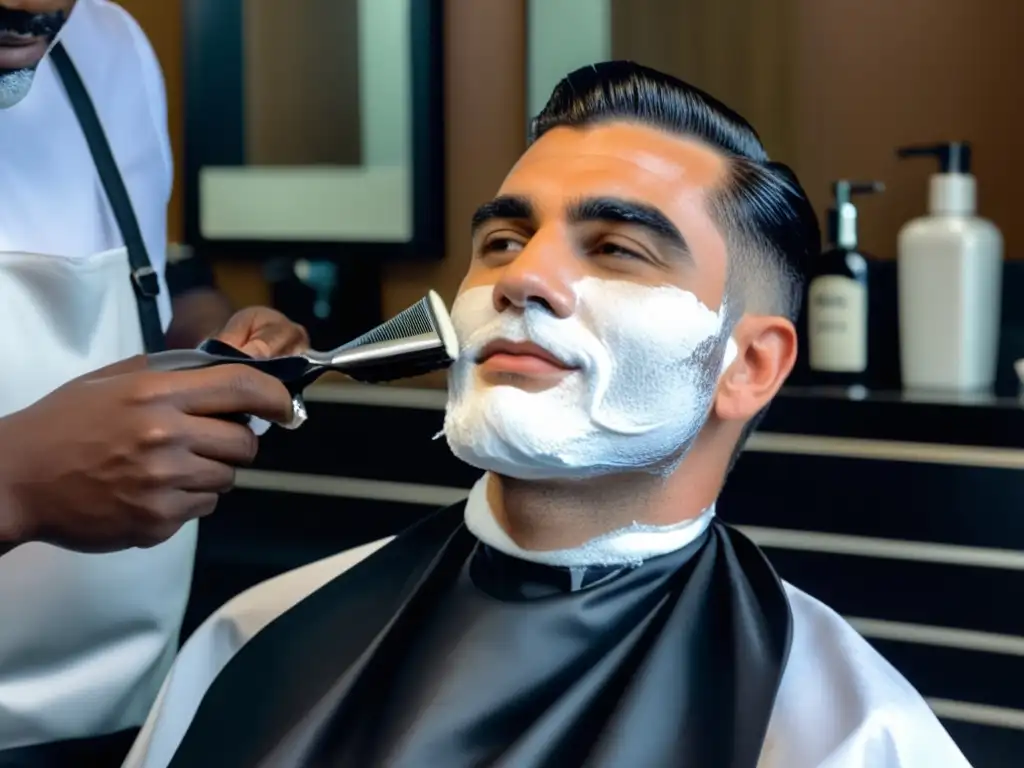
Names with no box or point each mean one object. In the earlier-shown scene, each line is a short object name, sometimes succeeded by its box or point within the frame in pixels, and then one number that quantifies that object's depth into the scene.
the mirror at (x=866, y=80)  1.94
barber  1.02
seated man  1.11
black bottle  1.84
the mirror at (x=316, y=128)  2.41
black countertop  1.59
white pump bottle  1.75
